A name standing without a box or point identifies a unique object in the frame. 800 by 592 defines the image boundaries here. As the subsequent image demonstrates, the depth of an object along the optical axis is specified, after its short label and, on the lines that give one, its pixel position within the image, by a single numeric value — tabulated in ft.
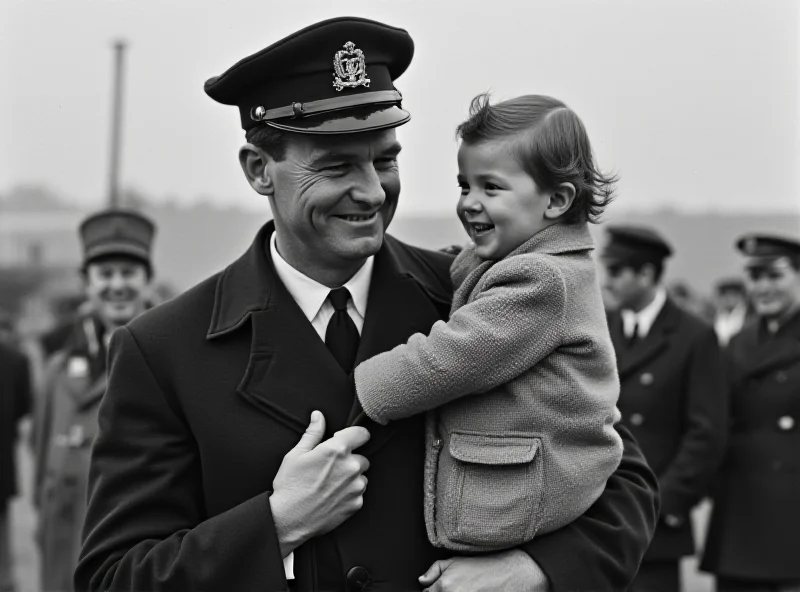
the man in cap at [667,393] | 21.02
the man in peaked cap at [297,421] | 8.27
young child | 8.18
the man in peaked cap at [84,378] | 19.11
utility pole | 39.73
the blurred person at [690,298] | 48.52
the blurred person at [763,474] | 21.85
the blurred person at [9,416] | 25.02
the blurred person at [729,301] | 45.78
